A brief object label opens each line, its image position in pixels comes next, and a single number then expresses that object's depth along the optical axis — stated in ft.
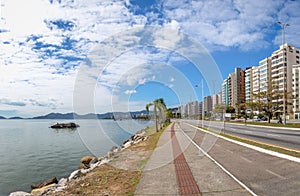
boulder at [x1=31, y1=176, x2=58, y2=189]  36.26
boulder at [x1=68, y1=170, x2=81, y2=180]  33.67
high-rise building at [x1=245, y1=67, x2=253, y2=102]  336.59
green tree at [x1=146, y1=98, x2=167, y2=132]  95.23
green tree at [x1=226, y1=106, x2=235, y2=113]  283.98
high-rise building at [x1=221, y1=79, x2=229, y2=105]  416.64
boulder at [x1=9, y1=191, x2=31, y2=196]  30.18
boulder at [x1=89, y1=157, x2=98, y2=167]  47.76
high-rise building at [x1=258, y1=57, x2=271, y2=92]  280.74
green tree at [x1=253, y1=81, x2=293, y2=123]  129.42
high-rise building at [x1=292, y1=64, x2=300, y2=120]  224.14
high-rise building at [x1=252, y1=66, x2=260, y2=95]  310.75
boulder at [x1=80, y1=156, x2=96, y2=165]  50.05
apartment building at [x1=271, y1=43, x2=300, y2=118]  246.01
